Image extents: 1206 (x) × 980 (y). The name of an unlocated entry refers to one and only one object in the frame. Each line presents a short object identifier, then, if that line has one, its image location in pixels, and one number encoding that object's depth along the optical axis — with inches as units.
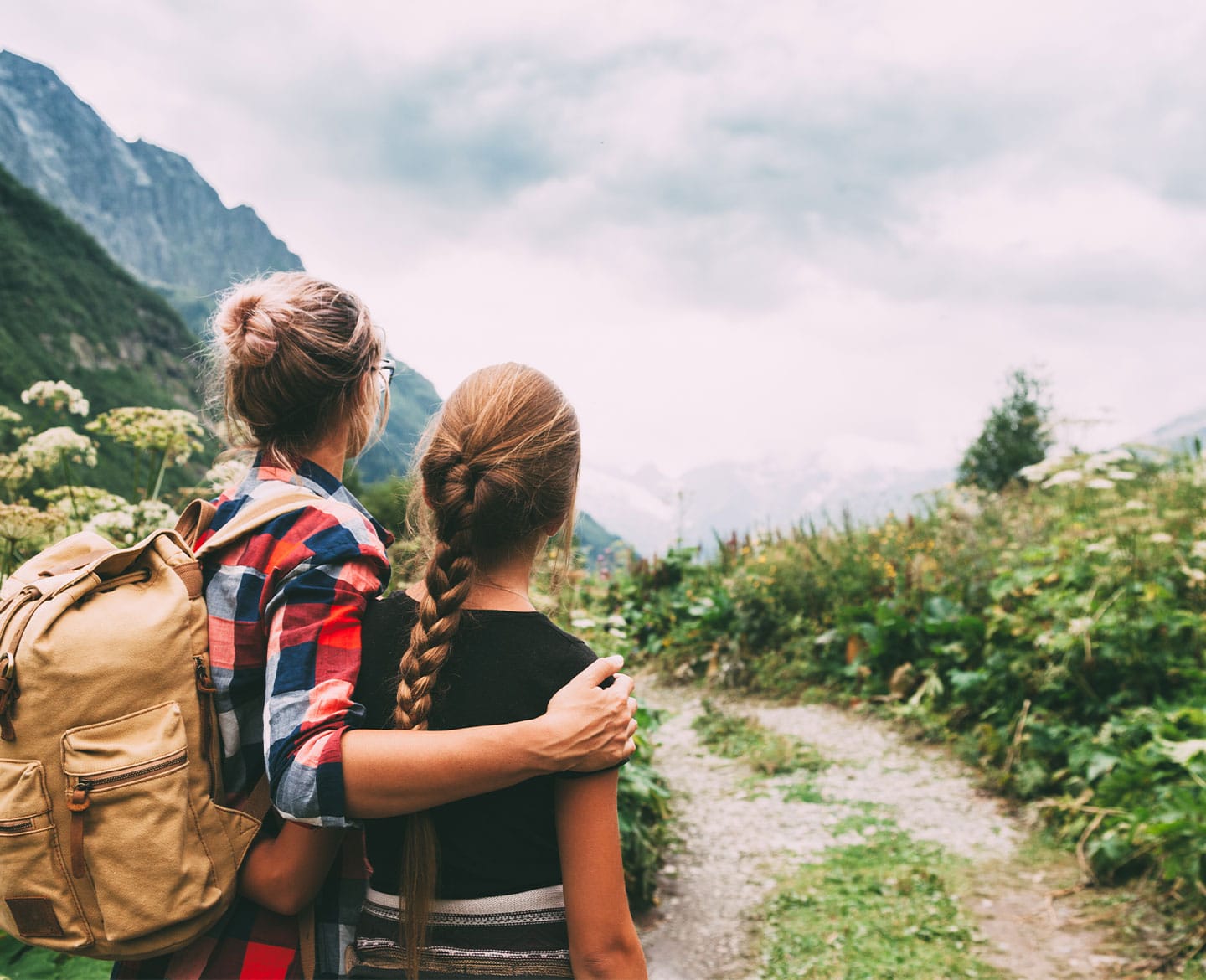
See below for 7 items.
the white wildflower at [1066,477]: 227.1
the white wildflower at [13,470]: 113.0
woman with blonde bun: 44.4
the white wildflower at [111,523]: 104.4
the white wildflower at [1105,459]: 229.6
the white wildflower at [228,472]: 58.8
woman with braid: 47.8
